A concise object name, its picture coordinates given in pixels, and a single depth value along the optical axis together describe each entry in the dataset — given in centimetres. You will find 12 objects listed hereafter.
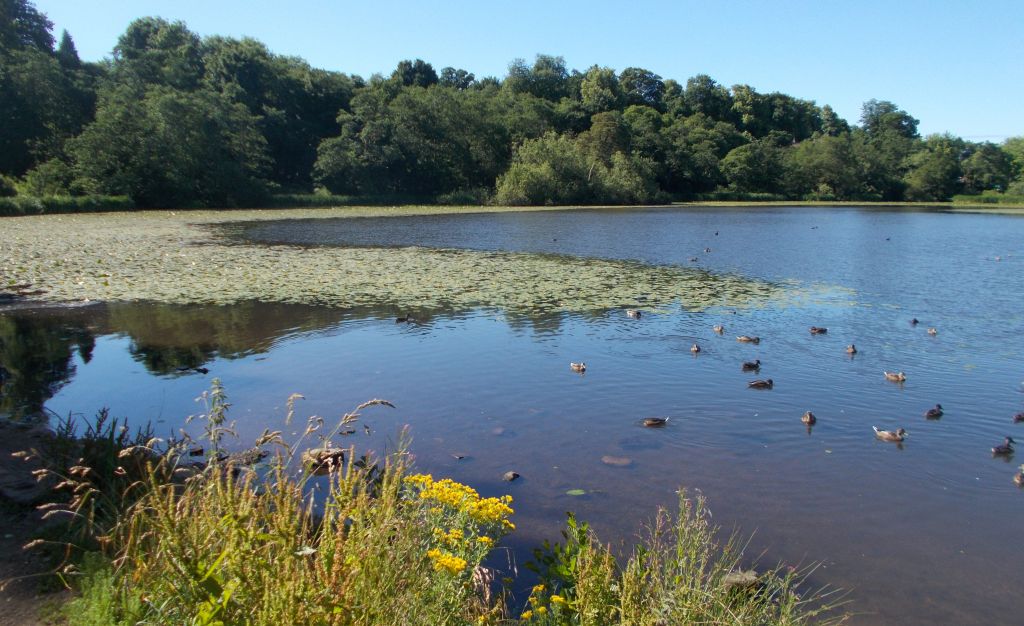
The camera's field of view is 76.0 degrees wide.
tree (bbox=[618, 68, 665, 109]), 12131
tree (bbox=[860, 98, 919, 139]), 14162
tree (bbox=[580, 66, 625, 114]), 10162
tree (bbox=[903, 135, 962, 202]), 9319
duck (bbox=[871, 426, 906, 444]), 727
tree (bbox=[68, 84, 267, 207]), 4534
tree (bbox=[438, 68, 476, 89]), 12238
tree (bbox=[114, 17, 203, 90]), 6161
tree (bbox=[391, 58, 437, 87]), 9075
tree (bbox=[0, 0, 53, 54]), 5625
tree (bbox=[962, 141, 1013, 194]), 9944
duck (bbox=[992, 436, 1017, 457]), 697
